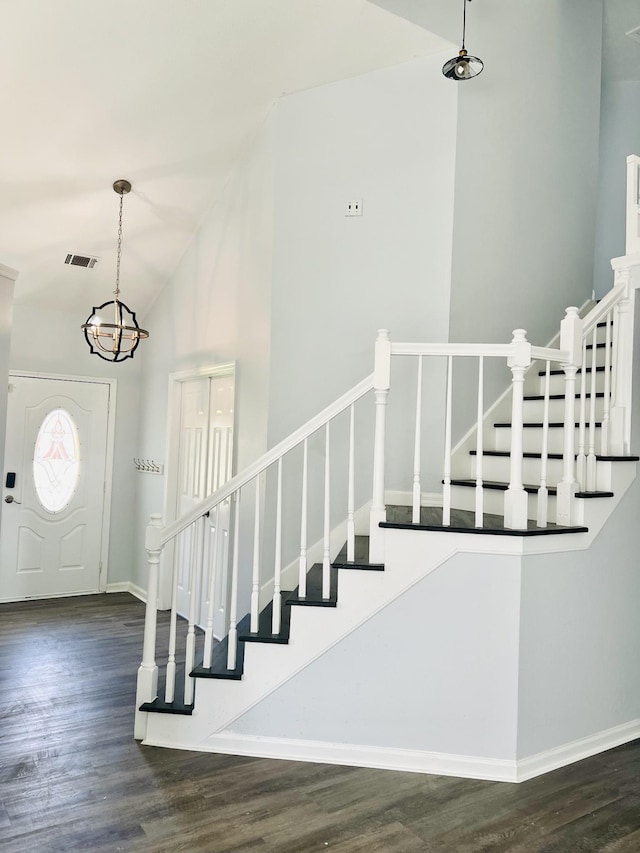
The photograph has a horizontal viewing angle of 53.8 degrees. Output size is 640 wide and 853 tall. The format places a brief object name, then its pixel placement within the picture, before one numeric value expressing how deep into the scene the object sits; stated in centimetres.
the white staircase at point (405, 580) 270
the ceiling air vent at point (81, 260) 503
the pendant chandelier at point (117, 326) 432
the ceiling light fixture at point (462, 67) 309
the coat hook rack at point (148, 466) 555
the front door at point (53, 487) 546
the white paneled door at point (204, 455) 441
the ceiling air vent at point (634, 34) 474
